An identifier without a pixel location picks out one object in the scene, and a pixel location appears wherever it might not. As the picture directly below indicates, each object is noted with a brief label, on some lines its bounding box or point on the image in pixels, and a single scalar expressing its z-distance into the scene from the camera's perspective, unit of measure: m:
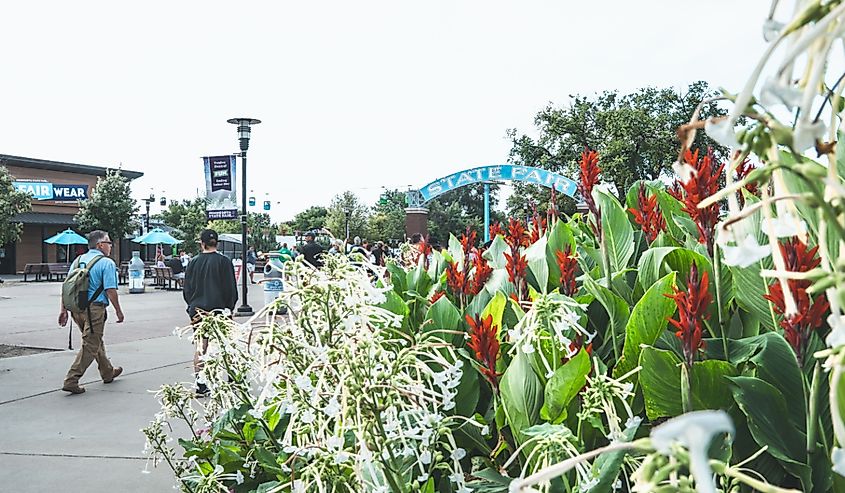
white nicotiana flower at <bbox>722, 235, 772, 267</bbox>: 0.54
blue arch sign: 24.88
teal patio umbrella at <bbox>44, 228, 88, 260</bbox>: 33.66
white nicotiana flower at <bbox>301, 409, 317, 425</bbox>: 1.69
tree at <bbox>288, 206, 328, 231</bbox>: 76.55
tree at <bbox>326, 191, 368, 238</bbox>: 62.06
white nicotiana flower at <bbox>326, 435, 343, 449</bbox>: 1.46
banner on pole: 16.48
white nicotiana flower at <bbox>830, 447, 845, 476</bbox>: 0.52
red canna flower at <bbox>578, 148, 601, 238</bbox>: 2.38
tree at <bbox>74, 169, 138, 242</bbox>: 36.19
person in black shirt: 8.47
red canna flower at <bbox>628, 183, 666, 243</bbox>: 2.43
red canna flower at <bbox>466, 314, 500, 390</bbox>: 1.97
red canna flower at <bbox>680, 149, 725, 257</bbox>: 1.77
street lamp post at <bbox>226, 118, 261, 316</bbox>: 15.45
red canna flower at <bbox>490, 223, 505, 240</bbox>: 3.39
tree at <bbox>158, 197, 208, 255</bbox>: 41.88
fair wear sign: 37.62
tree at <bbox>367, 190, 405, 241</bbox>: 67.81
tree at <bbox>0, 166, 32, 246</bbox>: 21.47
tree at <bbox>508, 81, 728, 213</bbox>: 33.12
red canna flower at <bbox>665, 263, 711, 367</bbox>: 1.54
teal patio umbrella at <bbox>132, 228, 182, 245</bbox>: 33.75
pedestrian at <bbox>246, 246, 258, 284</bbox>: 31.44
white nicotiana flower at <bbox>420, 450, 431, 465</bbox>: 1.59
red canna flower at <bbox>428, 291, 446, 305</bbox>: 2.73
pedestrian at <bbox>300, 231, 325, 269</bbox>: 12.02
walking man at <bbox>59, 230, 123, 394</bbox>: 8.51
